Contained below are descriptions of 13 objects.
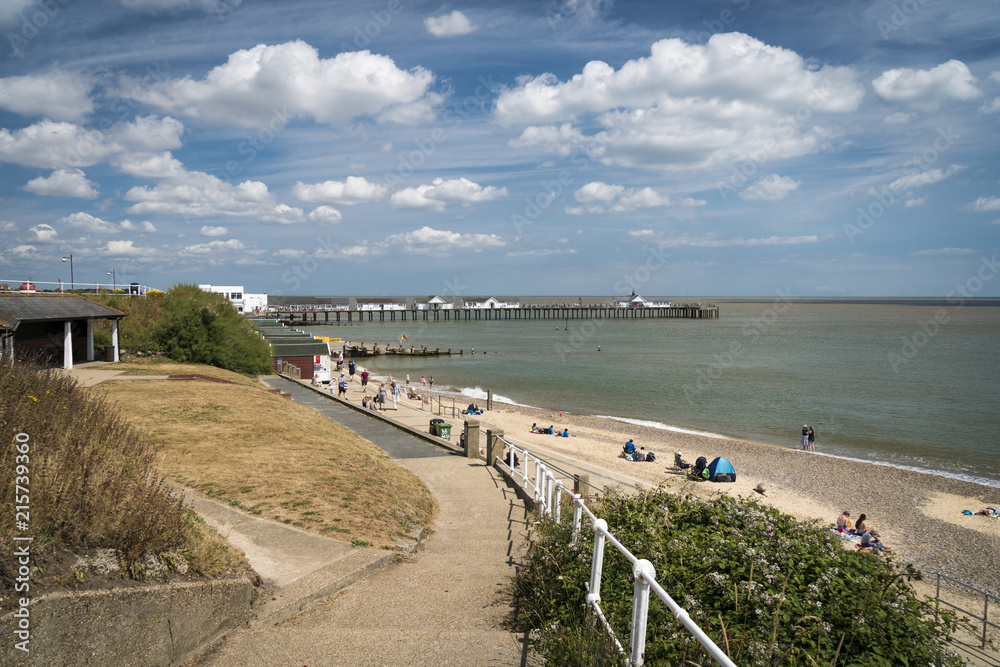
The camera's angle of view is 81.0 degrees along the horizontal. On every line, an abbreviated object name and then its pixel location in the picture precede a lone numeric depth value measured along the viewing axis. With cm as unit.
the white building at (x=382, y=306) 14245
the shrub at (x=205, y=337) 2830
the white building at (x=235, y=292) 11388
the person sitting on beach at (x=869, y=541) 1433
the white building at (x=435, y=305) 15812
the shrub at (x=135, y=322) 2877
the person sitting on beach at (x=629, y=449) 2567
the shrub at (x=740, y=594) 342
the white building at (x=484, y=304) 16724
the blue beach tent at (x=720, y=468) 2156
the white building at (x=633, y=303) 17921
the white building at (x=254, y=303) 12119
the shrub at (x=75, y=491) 409
